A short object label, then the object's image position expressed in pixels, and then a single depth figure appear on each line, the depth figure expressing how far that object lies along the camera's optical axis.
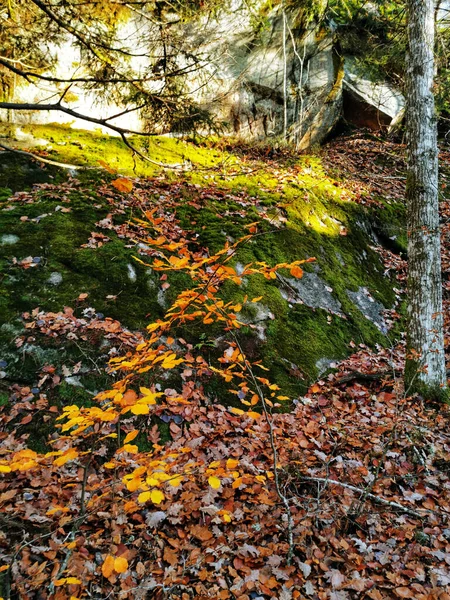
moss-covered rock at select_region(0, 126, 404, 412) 4.04
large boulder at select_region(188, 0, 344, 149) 10.42
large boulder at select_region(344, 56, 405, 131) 11.48
